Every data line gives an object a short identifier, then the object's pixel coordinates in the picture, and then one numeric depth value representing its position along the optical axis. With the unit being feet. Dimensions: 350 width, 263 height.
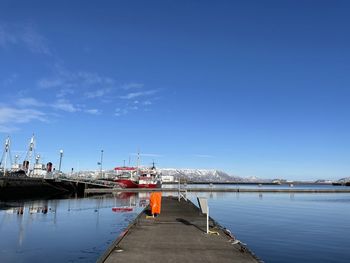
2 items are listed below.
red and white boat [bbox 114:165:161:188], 360.97
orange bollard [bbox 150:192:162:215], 89.83
